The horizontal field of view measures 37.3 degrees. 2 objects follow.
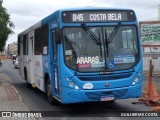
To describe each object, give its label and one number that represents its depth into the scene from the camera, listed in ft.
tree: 45.69
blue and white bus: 21.18
